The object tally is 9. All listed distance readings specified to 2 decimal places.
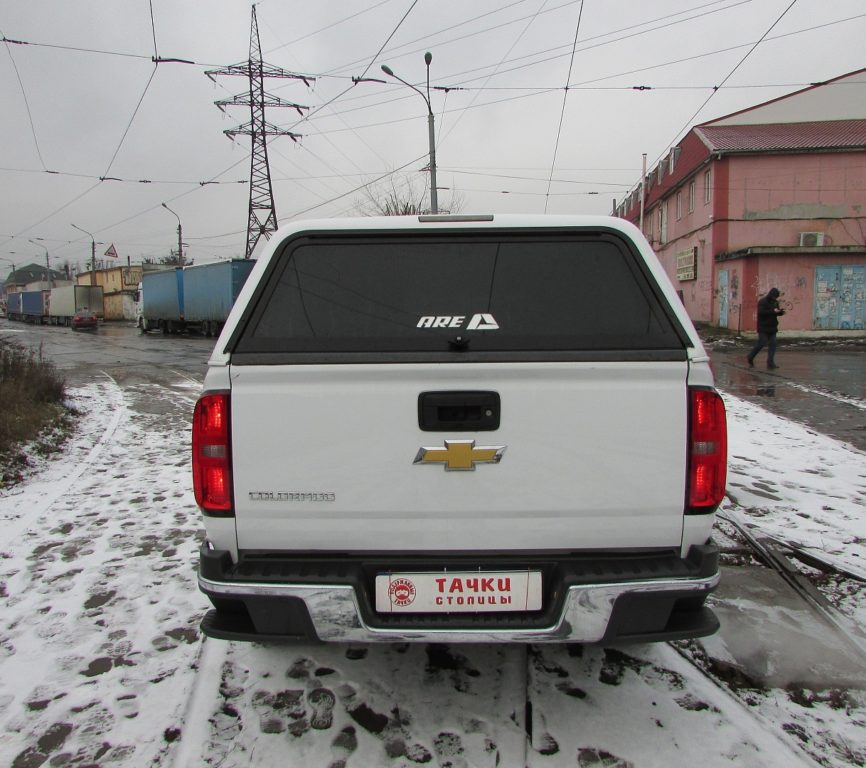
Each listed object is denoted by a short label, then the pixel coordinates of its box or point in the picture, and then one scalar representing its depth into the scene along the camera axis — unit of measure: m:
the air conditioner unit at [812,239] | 22.45
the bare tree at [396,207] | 37.59
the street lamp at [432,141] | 17.30
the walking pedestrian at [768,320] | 12.67
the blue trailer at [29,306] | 58.88
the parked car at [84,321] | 43.03
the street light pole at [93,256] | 64.90
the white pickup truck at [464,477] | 2.13
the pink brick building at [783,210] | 20.86
